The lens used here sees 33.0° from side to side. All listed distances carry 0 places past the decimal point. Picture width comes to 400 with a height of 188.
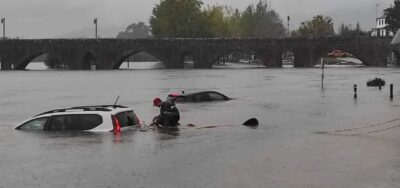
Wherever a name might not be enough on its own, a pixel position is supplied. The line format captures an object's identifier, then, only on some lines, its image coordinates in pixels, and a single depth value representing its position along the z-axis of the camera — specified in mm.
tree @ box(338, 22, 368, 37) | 183375
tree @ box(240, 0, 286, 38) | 162125
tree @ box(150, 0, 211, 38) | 129750
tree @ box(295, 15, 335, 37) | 164000
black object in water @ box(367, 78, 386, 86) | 59100
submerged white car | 23781
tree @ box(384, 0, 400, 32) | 140125
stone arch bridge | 117875
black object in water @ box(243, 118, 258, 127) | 29375
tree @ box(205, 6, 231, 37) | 140362
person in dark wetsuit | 27047
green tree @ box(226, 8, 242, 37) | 164625
